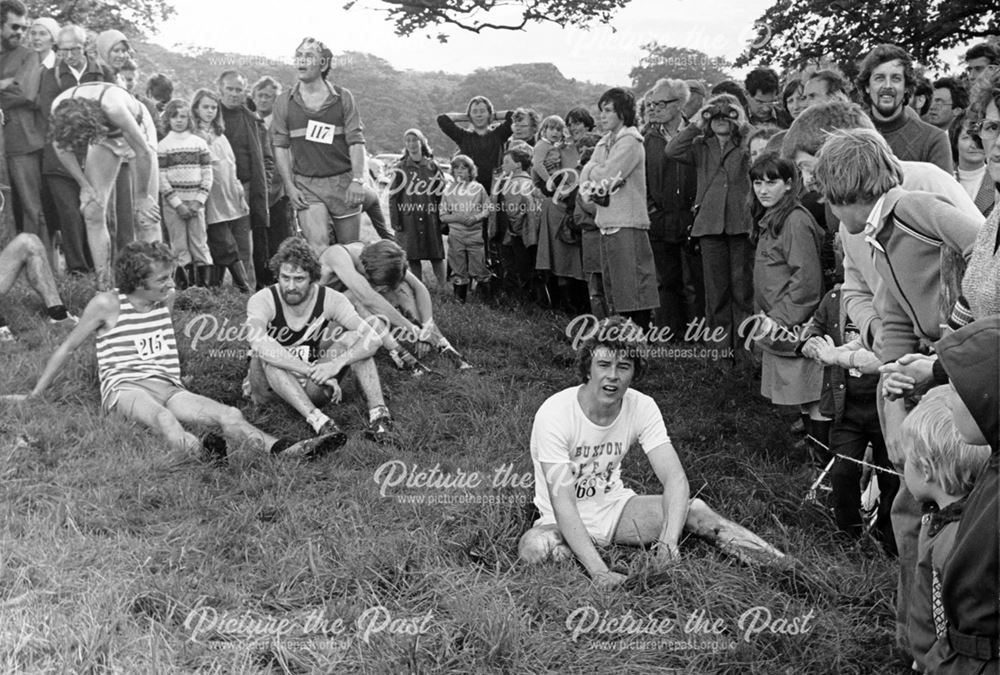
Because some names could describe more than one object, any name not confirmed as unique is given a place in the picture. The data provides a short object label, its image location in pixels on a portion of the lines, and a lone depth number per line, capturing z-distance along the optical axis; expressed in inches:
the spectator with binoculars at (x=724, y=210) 293.6
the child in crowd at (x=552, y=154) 395.2
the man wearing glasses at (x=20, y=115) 337.7
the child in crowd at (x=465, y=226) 404.8
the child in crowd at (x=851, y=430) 176.9
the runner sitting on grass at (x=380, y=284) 300.4
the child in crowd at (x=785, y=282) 221.6
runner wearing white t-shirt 173.8
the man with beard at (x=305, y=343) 257.0
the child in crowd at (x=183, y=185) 360.8
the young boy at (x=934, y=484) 103.7
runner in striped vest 244.2
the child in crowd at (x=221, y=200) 373.1
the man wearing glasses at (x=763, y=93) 312.8
